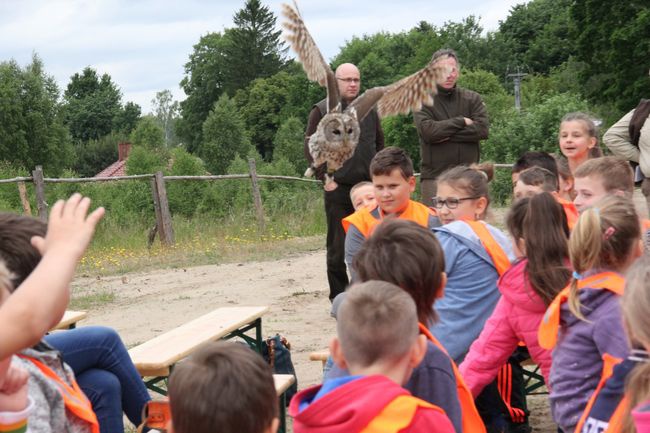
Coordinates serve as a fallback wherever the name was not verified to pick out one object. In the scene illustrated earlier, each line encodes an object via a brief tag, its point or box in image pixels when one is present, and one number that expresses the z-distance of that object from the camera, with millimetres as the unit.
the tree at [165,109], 82688
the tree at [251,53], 63469
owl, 6102
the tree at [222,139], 50809
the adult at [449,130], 6742
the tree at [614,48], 28062
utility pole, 42625
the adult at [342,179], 6605
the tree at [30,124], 46594
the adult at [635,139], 5949
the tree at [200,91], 64938
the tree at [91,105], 76438
